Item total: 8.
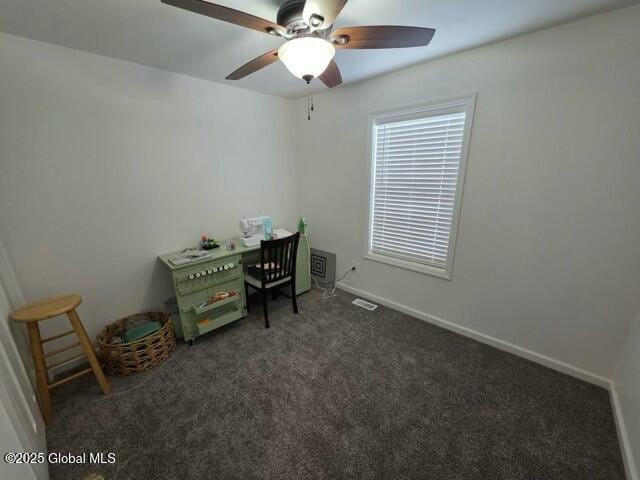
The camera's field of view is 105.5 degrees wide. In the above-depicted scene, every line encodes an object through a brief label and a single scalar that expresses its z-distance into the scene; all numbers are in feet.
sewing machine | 8.10
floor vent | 8.52
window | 6.43
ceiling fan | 3.26
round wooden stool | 4.65
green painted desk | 6.57
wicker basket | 5.69
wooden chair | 7.14
